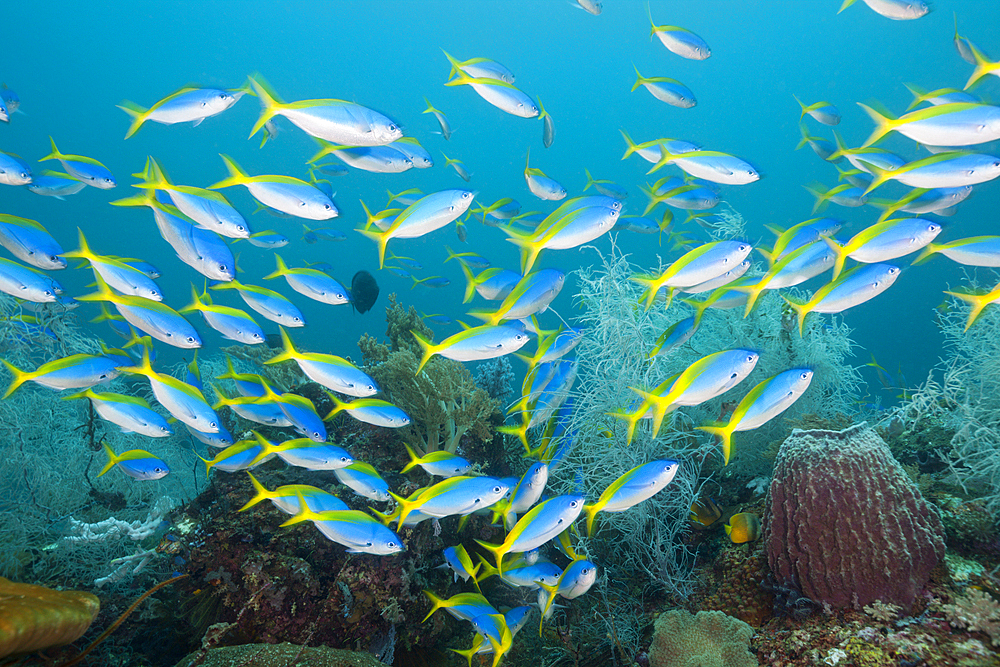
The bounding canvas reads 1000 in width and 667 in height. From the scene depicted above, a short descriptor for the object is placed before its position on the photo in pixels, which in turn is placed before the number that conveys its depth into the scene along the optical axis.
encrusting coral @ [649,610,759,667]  2.70
